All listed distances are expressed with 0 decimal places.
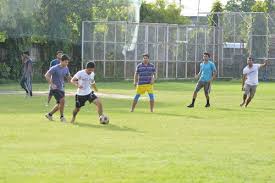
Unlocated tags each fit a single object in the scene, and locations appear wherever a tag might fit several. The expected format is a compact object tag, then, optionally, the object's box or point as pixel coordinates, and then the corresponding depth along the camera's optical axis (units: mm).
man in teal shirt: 27302
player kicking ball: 19938
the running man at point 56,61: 26100
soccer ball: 19172
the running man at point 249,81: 27531
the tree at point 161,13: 84938
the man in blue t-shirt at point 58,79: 20625
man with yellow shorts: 24609
